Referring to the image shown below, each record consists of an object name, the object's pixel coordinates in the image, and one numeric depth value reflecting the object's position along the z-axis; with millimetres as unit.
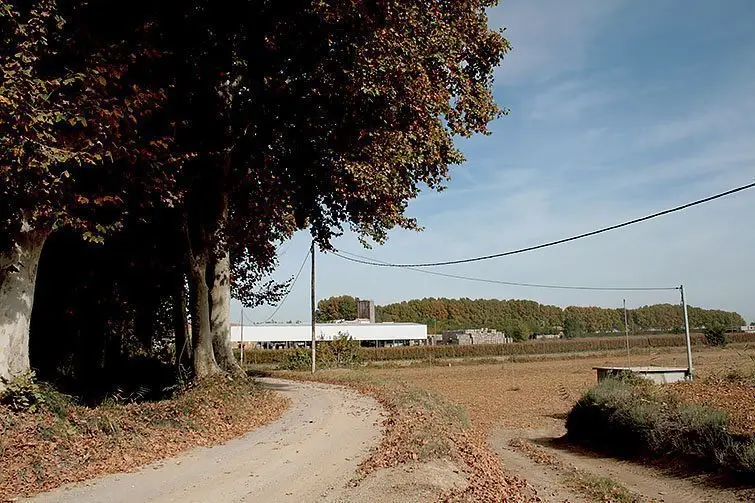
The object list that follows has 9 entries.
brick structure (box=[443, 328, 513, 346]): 125938
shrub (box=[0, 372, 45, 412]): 12727
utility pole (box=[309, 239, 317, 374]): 41438
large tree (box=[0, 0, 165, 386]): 10867
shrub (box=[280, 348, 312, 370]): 50831
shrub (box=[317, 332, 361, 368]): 51406
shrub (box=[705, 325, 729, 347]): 81688
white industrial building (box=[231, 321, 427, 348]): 91500
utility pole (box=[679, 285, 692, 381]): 30203
